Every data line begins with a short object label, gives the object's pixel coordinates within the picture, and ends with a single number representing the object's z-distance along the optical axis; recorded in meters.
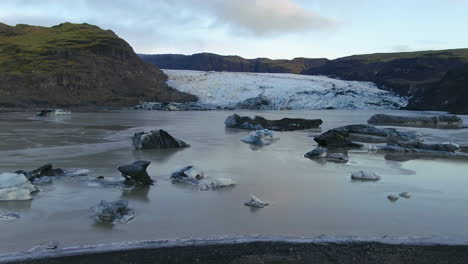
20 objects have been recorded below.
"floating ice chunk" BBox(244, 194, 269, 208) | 6.71
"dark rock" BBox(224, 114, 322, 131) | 22.47
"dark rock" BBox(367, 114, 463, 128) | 28.62
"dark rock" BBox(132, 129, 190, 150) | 13.56
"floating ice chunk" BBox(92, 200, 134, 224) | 5.90
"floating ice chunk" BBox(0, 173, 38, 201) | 6.97
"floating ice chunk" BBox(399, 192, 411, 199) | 7.46
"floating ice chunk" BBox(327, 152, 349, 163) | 11.37
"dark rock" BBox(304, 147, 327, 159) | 12.16
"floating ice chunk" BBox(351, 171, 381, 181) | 8.95
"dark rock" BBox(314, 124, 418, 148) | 14.67
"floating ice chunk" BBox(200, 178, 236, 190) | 8.10
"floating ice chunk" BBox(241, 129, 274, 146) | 15.64
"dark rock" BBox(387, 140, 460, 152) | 13.77
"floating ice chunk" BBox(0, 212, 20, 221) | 5.90
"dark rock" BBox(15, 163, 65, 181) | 8.37
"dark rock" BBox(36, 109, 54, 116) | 29.83
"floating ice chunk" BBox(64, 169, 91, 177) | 9.00
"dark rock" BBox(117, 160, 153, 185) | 8.22
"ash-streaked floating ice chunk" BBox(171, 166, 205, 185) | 8.64
